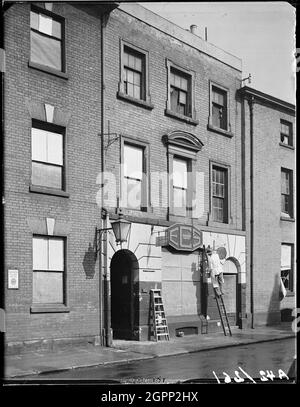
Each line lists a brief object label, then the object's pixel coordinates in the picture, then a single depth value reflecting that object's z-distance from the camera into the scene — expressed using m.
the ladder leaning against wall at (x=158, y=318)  14.12
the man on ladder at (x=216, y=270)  13.13
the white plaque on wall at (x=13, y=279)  11.22
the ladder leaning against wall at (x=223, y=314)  13.14
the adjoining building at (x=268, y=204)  9.06
